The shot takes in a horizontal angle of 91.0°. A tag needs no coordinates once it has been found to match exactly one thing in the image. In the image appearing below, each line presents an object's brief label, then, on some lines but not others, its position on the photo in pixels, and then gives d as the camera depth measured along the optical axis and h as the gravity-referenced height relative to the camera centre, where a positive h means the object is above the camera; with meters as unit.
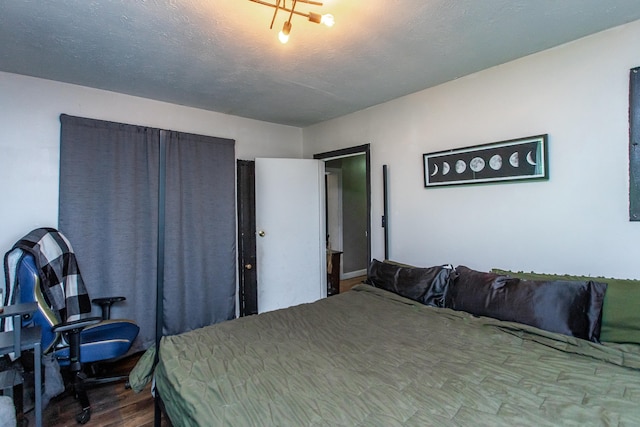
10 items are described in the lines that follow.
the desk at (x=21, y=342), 1.62 -0.62
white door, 3.78 -0.16
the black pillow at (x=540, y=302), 1.69 -0.51
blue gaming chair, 2.05 -0.80
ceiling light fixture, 1.51 +0.98
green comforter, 1.12 -0.69
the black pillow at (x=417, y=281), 2.31 -0.50
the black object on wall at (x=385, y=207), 3.27 +0.11
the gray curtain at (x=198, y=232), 3.18 -0.12
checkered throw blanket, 2.11 -0.33
